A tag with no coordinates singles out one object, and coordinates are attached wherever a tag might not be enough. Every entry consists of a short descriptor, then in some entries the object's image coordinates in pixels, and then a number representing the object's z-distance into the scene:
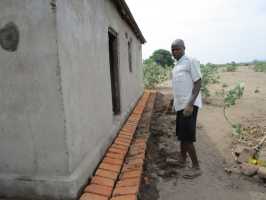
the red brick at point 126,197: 2.45
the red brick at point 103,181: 2.75
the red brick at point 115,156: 3.47
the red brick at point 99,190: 2.56
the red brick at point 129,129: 4.72
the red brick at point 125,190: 2.56
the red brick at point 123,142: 4.03
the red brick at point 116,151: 3.65
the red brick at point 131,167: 3.17
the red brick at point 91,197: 2.44
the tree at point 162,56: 43.03
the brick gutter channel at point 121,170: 2.55
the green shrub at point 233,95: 6.71
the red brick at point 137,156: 3.53
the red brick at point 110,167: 3.11
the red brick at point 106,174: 2.91
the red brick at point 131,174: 2.96
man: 3.40
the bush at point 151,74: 15.78
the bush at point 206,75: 10.72
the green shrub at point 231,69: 27.81
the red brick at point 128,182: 2.76
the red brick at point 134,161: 3.35
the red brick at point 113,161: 3.30
